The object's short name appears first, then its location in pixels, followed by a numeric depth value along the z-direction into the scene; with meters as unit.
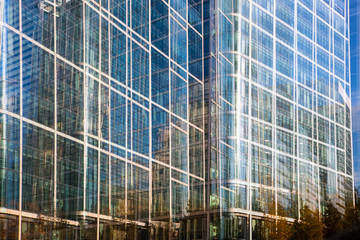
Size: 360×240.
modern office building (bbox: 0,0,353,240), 29.50
